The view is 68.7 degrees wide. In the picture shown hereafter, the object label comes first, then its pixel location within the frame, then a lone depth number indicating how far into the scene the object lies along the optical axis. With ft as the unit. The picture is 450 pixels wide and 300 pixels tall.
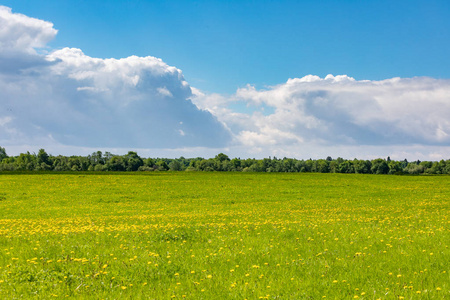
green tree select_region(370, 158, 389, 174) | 619.26
